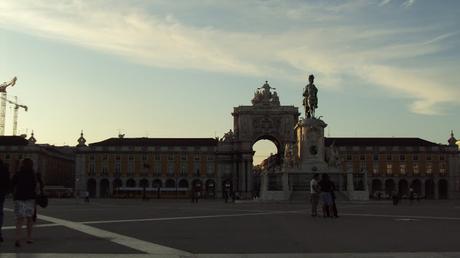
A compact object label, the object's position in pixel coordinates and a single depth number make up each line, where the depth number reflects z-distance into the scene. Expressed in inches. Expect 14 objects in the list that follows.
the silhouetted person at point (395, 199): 2052.2
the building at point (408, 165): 5073.8
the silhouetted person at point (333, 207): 888.9
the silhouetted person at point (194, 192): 2631.6
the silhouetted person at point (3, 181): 506.3
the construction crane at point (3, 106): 6991.1
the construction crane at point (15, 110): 7298.2
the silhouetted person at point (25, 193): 481.4
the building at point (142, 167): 5172.2
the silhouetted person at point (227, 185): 5010.3
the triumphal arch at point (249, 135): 5201.8
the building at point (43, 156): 5128.0
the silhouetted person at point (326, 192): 891.4
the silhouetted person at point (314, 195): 941.8
